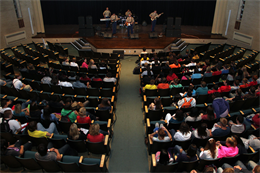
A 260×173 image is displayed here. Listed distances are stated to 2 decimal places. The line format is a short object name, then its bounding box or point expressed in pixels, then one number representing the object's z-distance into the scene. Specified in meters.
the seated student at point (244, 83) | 5.68
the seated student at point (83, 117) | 4.19
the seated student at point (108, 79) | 6.13
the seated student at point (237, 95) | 5.08
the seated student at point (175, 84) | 5.67
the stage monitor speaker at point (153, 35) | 11.80
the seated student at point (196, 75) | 6.30
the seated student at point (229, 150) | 3.38
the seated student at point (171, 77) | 6.19
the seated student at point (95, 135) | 3.74
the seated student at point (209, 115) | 4.23
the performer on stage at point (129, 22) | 11.54
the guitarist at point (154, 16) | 12.21
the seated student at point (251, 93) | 5.08
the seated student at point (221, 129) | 3.84
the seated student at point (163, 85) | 5.61
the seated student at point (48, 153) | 3.25
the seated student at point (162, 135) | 3.69
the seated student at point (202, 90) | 5.36
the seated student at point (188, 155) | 3.22
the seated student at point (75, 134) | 3.71
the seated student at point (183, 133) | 3.69
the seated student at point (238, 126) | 3.88
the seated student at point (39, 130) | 3.79
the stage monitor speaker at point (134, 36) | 11.61
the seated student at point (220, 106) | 4.61
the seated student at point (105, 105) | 4.76
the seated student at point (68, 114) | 4.46
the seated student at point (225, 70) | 6.61
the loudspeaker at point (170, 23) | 11.56
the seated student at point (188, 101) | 4.75
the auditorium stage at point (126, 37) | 10.69
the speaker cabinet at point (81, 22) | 11.59
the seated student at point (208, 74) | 6.37
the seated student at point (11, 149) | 3.48
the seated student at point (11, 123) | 4.13
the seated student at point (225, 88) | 5.52
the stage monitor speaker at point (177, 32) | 11.85
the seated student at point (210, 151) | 3.30
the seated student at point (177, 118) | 4.06
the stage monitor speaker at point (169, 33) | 11.90
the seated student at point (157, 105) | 4.66
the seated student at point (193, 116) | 4.19
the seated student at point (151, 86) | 5.65
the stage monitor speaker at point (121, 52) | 10.00
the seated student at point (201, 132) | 3.67
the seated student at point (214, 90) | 5.25
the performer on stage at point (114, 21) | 11.92
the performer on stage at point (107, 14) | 12.91
